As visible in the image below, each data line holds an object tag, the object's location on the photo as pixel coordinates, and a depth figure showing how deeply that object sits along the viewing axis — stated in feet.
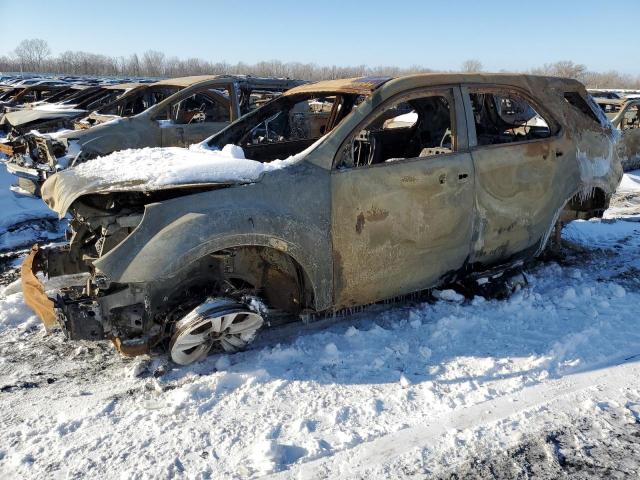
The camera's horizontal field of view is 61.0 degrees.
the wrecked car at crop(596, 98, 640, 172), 32.91
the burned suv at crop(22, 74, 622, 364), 10.68
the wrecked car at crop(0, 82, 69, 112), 46.15
